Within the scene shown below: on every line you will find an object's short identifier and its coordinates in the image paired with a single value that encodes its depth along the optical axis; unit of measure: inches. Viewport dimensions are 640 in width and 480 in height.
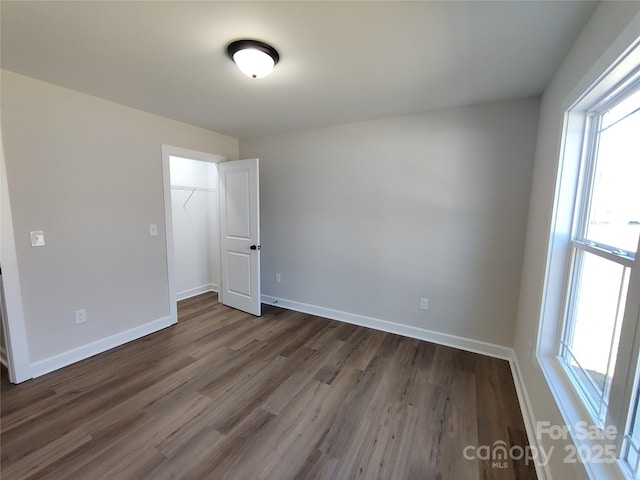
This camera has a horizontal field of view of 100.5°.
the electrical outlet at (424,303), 115.3
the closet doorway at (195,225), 161.3
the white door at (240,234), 136.9
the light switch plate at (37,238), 86.6
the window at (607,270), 37.1
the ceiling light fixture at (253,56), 64.0
